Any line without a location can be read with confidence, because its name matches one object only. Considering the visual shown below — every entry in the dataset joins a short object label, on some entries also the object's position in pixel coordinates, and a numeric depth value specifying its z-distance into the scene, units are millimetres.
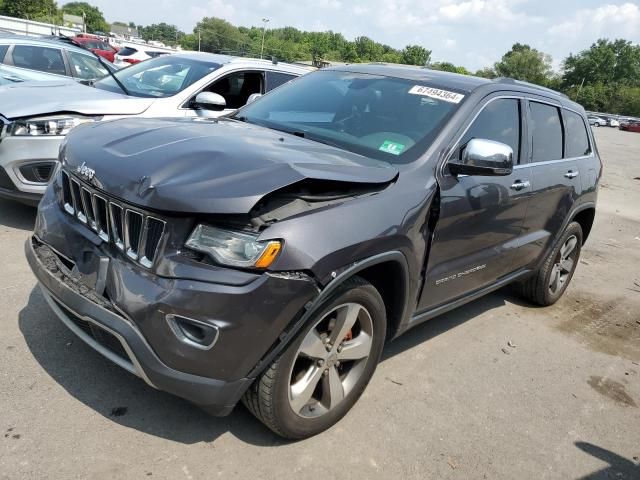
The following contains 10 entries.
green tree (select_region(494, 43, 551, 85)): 106312
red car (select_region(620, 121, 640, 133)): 61562
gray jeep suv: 2336
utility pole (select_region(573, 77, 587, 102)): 97188
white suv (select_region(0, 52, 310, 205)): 4727
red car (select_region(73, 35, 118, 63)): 25255
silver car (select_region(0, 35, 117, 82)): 8492
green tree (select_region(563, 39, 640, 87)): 109625
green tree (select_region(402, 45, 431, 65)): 127269
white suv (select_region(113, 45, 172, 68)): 20609
